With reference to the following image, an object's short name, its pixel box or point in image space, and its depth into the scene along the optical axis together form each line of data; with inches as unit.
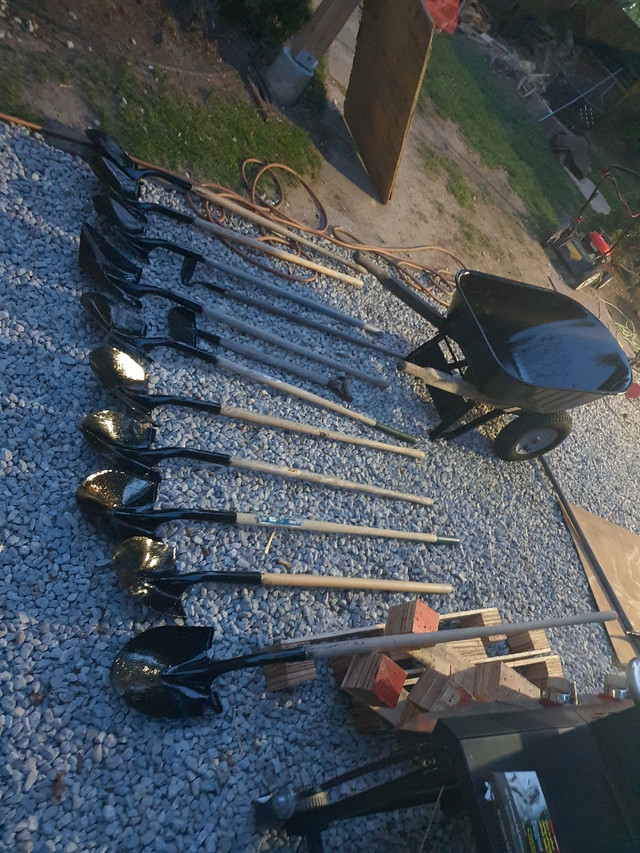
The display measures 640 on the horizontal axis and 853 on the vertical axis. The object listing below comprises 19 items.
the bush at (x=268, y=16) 233.0
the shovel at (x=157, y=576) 109.5
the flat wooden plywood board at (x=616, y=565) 184.1
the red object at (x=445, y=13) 302.5
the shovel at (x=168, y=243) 158.1
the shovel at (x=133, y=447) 122.5
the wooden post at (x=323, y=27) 222.4
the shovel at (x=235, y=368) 138.5
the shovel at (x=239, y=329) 153.1
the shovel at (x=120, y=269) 144.9
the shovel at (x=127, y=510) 114.0
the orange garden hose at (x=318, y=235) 187.8
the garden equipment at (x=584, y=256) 320.8
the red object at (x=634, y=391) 272.5
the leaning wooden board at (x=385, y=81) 207.5
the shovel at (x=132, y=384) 131.8
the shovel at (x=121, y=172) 161.8
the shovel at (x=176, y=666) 99.7
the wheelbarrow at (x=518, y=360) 167.3
